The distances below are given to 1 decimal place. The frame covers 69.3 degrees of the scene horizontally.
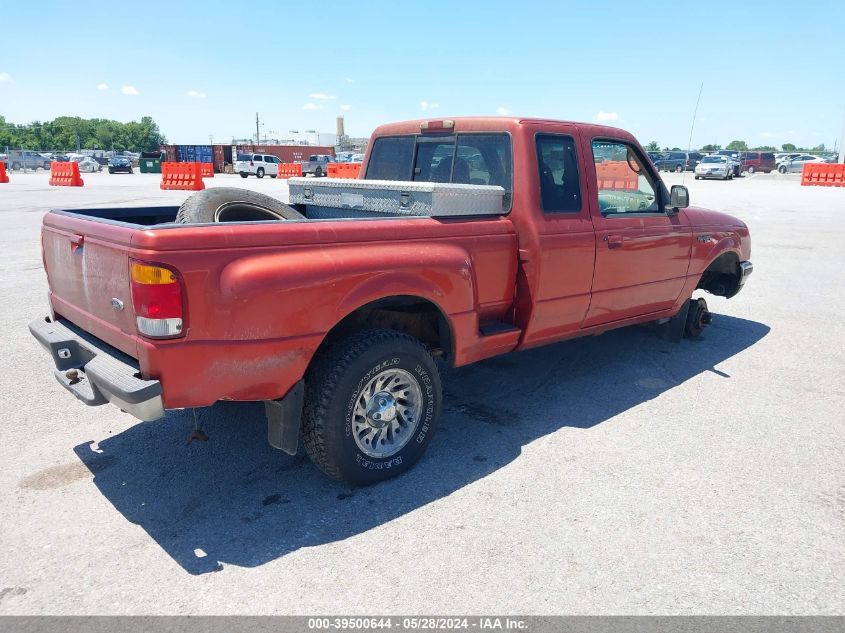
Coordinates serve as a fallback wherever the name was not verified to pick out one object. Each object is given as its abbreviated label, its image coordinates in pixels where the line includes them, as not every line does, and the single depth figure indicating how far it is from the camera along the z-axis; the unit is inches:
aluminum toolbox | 144.5
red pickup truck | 107.8
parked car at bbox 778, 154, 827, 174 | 1957.4
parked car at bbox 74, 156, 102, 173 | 1819.6
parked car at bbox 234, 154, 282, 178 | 1579.7
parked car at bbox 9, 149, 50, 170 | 1908.2
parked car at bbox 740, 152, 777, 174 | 1993.1
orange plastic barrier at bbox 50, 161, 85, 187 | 1081.4
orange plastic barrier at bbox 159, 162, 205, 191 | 1003.3
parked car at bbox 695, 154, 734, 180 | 1512.1
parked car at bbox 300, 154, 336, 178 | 1641.0
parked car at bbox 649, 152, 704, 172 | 1803.2
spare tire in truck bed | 140.8
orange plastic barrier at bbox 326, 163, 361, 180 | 1126.4
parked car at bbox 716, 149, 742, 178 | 1624.0
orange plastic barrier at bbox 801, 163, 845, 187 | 1296.8
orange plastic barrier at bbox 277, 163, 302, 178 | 1455.5
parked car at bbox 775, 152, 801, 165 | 2030.0
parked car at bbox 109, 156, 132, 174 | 1690.5
